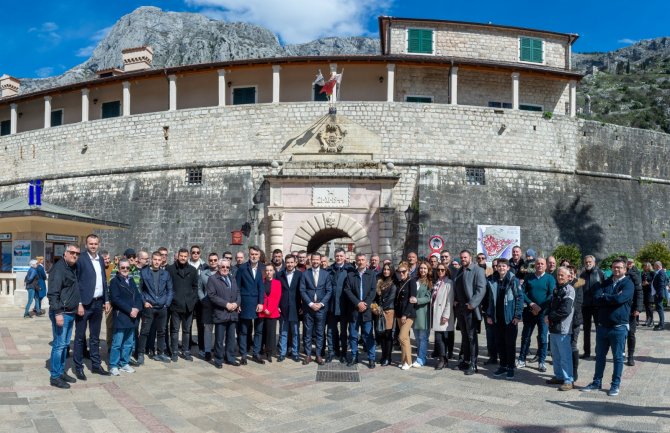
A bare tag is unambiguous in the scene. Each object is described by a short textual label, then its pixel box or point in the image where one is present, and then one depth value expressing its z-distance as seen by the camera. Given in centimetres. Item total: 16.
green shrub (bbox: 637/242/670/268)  1820
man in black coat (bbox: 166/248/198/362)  822
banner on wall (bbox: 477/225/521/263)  1930
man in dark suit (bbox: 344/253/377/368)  811
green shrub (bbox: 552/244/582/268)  1814
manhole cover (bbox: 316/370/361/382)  704
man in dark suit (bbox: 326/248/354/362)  834
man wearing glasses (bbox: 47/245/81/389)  623
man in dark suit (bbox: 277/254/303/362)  856
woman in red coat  842
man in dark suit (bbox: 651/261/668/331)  1225
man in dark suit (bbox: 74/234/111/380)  670
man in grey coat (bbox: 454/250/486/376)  772
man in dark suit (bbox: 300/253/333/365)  839
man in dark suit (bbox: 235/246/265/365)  827
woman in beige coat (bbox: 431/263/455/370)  800
